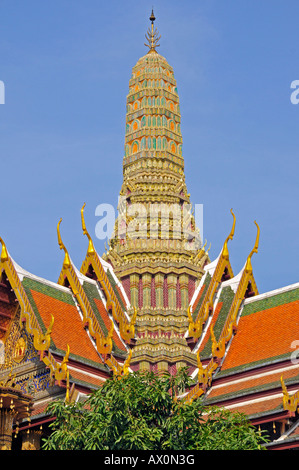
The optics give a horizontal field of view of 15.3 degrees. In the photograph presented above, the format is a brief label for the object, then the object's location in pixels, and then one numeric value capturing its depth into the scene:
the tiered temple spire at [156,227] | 37.78
